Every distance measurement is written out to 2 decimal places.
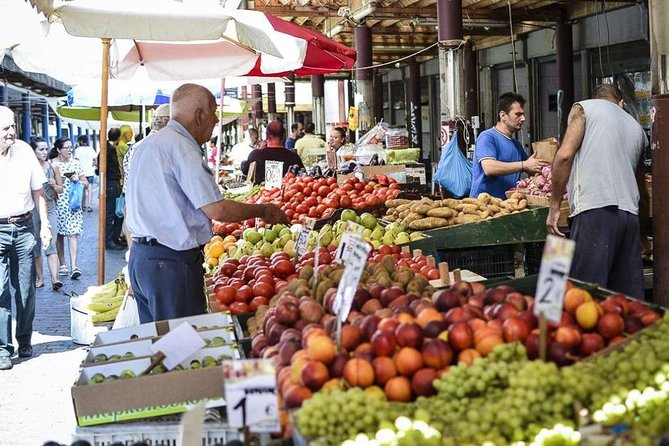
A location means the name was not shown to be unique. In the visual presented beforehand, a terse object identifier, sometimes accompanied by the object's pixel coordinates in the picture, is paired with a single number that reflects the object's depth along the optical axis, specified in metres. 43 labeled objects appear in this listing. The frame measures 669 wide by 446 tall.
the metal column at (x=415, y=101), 24.85
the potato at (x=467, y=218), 6.37
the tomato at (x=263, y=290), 4.53
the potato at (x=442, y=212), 6.48
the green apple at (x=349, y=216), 6.96
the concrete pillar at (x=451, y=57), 10.23
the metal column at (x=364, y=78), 15.88
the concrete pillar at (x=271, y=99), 26.34
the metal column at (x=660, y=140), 5.33
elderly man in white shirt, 6.98
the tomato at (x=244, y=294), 4.51
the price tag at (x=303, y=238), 4.68
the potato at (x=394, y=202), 7.37
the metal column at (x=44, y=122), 35.56
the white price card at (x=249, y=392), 2.25
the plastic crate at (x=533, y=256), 6.71
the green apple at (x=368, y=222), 6.61
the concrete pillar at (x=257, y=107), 29.39
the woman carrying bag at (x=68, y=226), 11.27
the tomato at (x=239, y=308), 4.38
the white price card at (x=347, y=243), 3.23
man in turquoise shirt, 6.78
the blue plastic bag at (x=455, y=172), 8.59
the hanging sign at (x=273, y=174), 8.96
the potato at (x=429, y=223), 6.42
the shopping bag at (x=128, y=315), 6.03
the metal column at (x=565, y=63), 15.66
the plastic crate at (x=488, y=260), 6.41
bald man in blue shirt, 4.46
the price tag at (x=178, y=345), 3.11
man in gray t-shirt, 5.24
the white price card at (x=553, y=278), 2.33
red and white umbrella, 8.25
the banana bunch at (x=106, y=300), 7.21
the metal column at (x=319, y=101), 23.41
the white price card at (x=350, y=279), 2.82
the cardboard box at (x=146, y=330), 3.66
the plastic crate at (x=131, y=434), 2.85
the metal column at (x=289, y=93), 23.65
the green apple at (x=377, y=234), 6.17
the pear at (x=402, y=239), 6.01
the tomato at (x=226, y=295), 4.54
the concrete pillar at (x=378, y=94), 26.92
